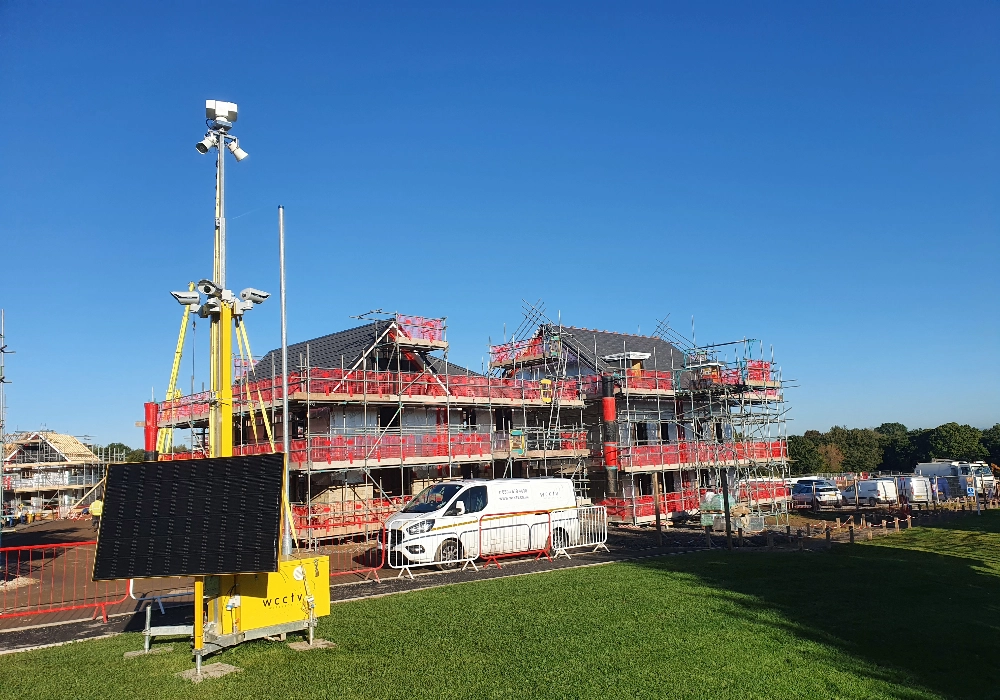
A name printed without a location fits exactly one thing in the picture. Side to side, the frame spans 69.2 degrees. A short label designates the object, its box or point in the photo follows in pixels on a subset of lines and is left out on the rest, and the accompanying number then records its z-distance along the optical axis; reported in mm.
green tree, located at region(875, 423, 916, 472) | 79125
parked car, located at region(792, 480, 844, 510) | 39906
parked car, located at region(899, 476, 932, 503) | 42156
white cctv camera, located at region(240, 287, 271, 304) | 10955
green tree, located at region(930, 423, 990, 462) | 76938
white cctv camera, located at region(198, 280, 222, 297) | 10484
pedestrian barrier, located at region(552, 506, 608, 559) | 20453
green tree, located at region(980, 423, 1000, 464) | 75975
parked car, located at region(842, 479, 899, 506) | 40906
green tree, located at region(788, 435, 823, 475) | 75438
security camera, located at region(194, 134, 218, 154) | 11020
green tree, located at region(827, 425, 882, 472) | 80688
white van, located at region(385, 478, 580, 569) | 18250
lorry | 45219
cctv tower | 10461
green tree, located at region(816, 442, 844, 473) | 80375
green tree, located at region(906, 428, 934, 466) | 77562
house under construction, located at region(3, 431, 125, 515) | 56469
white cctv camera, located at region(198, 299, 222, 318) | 10562
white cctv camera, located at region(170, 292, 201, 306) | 10484
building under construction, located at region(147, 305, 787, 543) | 26500
